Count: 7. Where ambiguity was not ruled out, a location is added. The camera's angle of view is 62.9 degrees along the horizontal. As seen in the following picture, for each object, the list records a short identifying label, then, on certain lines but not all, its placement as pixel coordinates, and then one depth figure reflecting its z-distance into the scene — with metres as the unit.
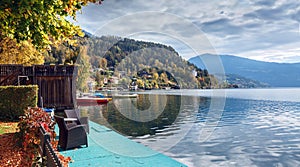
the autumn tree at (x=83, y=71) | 26.99
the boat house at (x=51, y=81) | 14.85
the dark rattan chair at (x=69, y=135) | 5.24
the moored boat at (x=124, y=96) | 37.69
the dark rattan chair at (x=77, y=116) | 6.57
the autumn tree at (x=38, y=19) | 3.44
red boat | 26.03
